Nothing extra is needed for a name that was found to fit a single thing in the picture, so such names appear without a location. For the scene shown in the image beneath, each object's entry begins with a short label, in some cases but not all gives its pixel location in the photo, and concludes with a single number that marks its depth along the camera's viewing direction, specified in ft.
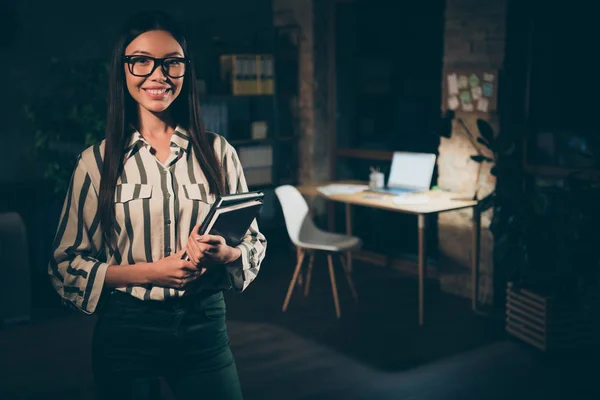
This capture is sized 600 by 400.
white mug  17.44
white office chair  15.48
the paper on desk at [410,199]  15.44
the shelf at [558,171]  14.20
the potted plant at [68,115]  17.40
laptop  16.70
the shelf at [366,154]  19.50
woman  5.13
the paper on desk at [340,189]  17.16
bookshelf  20.17
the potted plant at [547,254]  12.93
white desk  14.84
